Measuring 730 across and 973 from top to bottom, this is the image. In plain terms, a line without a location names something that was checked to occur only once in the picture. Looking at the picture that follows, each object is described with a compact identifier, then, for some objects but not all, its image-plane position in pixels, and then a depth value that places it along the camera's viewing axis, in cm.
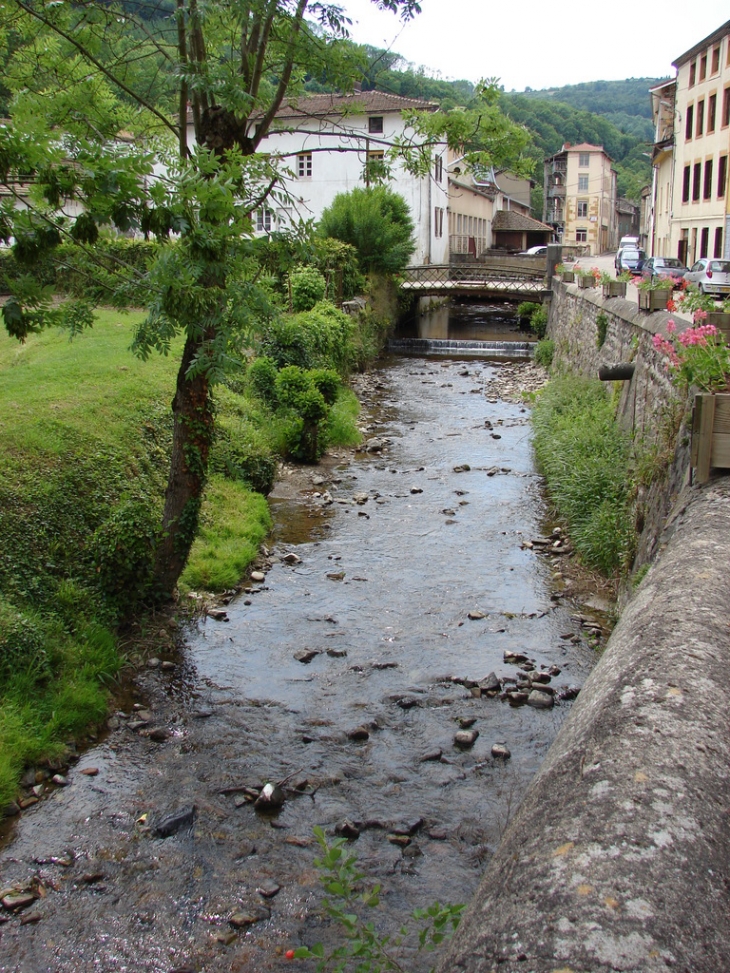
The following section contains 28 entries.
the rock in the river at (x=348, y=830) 532
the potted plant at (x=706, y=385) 523
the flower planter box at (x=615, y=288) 1536
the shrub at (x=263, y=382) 1503
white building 3959
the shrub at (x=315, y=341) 1652
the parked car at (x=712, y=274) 2422
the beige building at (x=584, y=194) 8769
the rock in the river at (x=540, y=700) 686
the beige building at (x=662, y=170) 4684
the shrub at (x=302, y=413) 1434
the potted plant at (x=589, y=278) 2066
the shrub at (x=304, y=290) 2152
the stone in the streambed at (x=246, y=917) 458
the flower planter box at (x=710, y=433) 520
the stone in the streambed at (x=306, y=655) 771
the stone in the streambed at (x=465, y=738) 634
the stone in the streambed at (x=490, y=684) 712
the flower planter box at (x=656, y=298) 1114
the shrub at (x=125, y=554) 777
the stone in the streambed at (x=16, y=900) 471
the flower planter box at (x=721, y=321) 693
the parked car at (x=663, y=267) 3111
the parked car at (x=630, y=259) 3675
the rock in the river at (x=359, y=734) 646
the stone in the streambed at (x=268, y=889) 480
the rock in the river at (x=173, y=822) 535
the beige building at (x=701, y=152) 3691
